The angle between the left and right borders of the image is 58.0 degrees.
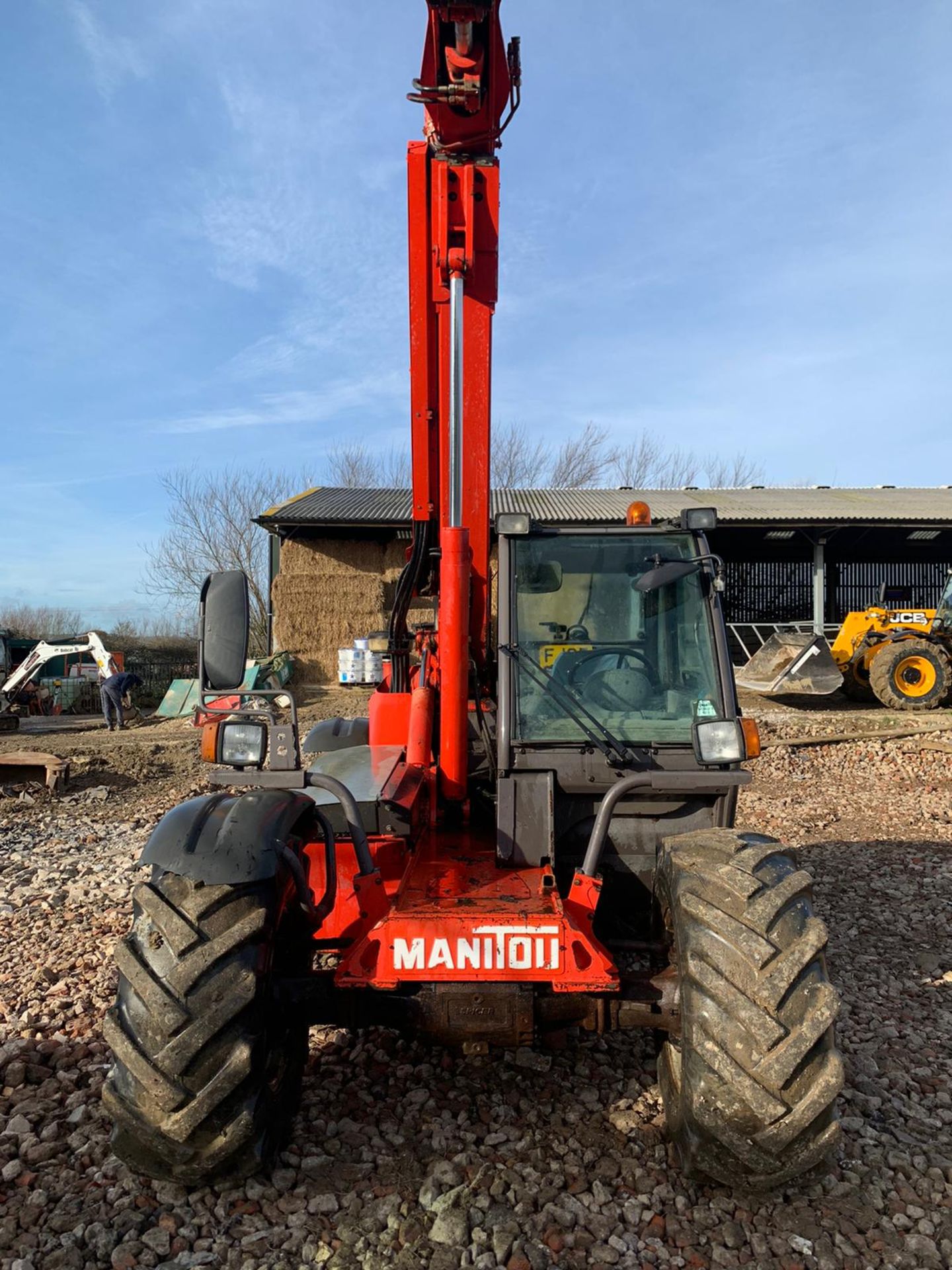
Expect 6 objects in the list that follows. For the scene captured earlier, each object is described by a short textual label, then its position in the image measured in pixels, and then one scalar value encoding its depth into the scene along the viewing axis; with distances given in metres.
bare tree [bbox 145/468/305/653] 31.59
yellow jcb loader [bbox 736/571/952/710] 15.12
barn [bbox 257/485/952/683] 20.34
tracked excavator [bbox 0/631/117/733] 18.23
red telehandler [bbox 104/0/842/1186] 2.58
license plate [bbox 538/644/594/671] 3.88
